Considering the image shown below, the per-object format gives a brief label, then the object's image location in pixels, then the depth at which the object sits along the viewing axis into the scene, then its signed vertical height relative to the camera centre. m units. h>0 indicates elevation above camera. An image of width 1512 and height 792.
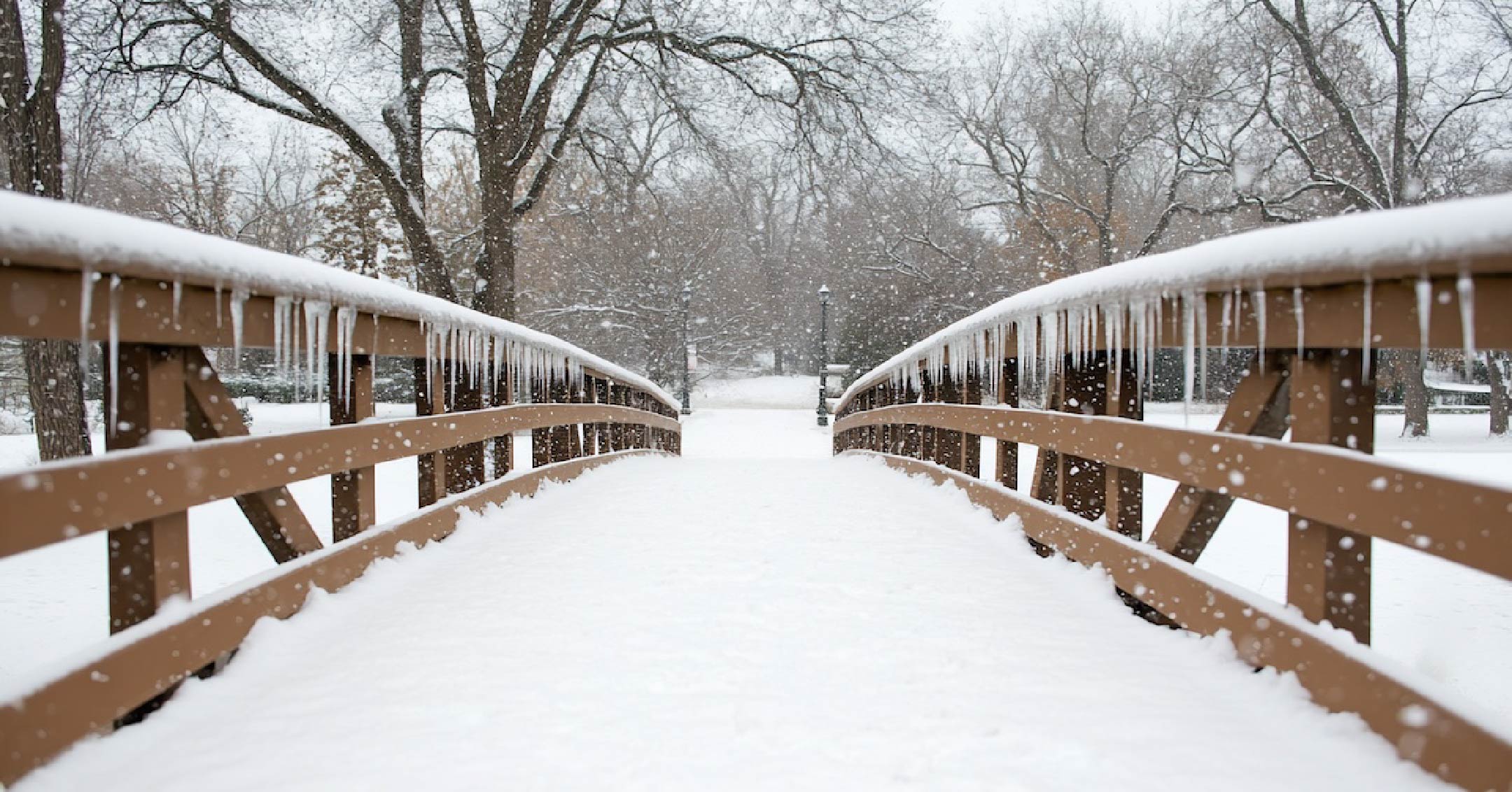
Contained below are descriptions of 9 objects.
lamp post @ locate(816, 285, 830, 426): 25.19 +0.98
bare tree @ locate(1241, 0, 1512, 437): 17.64 +6.18
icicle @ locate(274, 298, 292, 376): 2.64 +0.22
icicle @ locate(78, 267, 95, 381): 1.89 +0.19
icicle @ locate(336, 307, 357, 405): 3.01 +0.17
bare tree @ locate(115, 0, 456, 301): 10.99 +4.30
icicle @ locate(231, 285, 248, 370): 2.41 +0.22
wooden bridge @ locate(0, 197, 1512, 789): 1.79 -0.41
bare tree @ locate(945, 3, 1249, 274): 21.64 +7.12
